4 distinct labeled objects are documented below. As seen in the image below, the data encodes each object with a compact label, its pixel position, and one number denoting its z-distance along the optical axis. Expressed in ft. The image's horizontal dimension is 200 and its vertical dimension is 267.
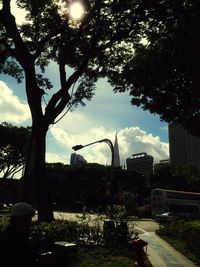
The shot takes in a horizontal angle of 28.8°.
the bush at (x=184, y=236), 54.36
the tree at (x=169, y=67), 43.96
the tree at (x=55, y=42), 48.60
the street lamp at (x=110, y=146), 65.07
